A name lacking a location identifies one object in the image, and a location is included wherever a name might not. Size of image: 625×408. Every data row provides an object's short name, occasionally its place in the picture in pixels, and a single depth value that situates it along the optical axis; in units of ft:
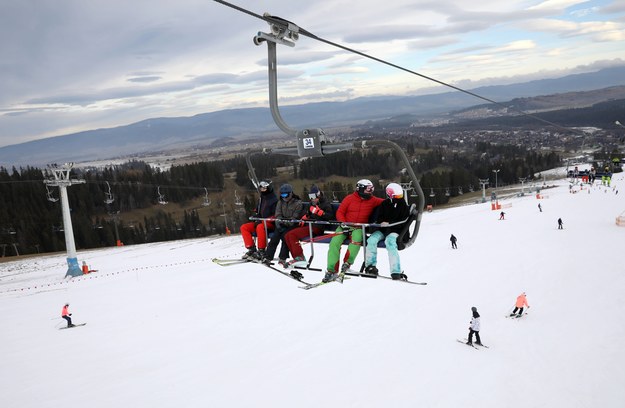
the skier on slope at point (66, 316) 78.54
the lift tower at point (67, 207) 121.60
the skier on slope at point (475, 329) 63.41
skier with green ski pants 30.58
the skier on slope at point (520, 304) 73.92
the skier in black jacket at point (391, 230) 29.43
